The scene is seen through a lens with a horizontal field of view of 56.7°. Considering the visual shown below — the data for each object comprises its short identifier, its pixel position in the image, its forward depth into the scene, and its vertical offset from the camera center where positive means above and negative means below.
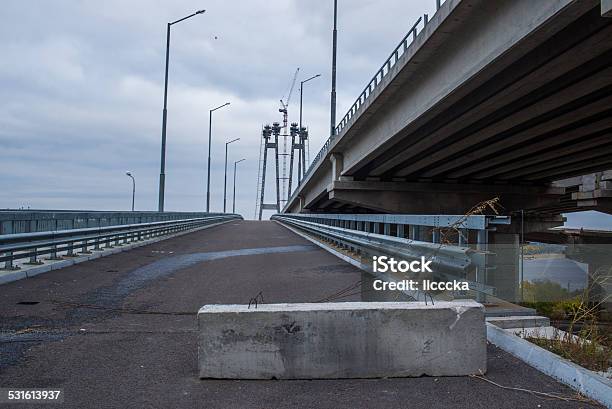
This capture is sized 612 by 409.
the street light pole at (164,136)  28.97 +4.20
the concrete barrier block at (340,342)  4.77 -1.02
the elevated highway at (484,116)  13.76 +4.05
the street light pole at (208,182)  54.35 +3.53
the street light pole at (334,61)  35.12 +9.99
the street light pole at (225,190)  73.46 +3.79
